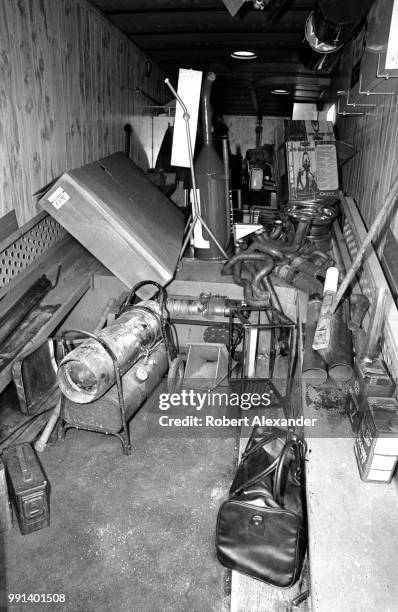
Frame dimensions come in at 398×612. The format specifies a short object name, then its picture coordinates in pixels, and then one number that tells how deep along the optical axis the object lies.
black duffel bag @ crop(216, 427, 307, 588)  1.83
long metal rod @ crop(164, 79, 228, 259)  3.92
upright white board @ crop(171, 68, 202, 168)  3.96
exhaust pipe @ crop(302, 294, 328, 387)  2.42
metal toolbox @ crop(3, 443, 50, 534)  2.10
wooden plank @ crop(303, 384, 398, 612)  1.51
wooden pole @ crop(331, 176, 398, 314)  2.14
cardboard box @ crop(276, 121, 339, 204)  4.25
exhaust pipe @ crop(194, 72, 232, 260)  4.21
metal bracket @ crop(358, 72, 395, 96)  2.94
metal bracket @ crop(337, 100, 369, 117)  4.42
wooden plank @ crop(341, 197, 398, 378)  2.06
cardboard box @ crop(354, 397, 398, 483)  1.73
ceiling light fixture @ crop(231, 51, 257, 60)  5.56
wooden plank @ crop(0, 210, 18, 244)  2.96
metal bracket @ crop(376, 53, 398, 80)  2.37
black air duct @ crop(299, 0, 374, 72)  3.10
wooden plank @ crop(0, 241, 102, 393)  3.12
